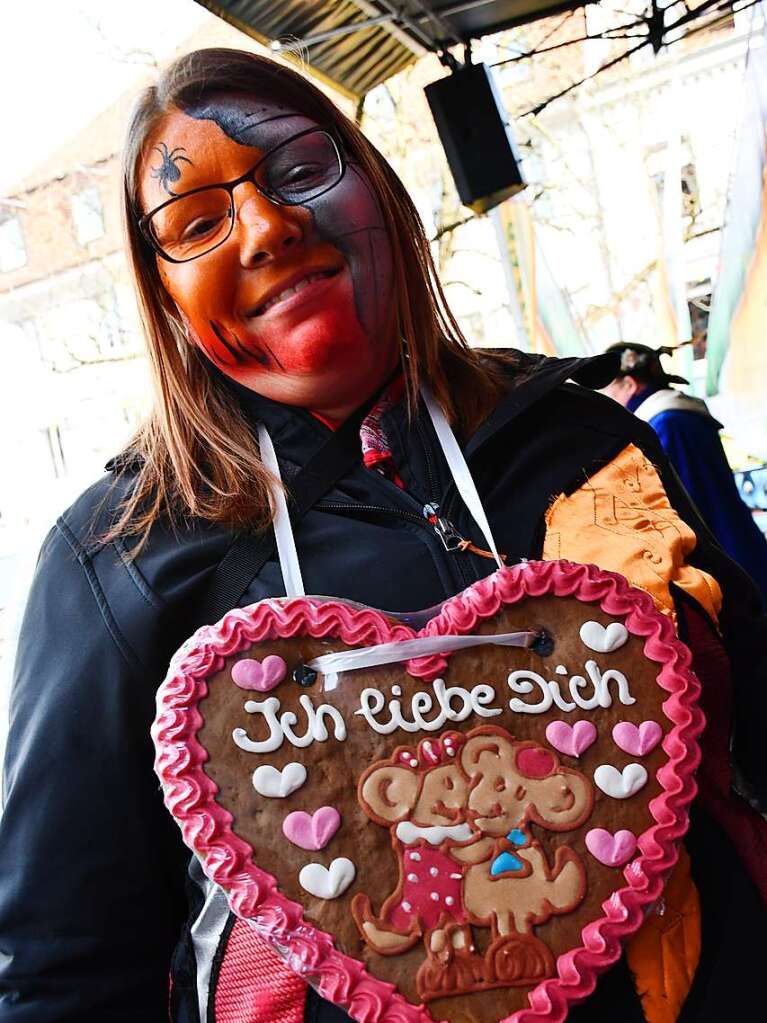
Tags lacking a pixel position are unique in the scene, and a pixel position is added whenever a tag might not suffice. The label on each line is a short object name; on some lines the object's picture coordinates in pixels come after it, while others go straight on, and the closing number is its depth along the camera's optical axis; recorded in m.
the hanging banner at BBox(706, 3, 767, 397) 3.78
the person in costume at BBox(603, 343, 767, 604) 3.45
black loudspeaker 4.70
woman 0.97
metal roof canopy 3.62
